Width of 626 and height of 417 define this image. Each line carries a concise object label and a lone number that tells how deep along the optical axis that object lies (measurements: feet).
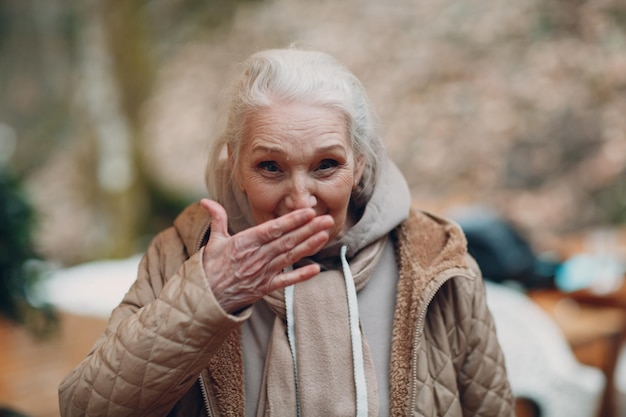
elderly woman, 4.84
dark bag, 12.70
